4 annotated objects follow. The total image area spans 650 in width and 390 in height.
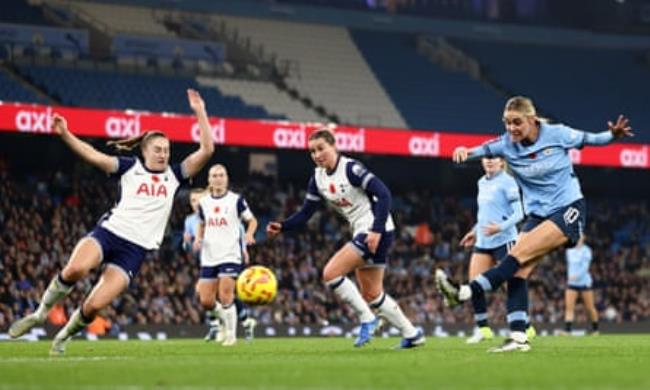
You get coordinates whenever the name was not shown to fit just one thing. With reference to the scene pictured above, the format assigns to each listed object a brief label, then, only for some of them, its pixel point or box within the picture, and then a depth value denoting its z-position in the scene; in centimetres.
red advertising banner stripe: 3027
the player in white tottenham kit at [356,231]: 1590
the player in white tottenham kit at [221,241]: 2039
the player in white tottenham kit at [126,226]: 1459
